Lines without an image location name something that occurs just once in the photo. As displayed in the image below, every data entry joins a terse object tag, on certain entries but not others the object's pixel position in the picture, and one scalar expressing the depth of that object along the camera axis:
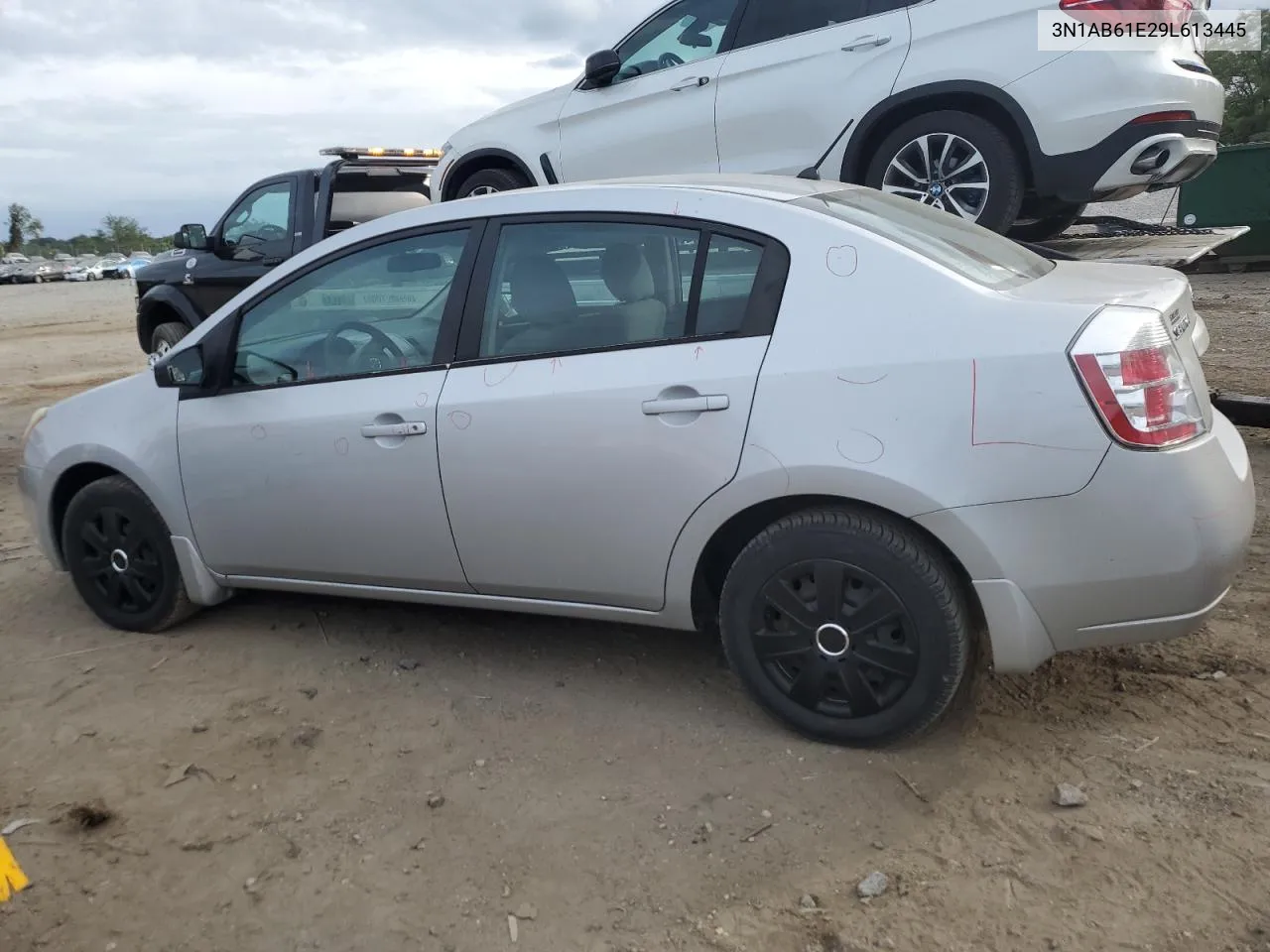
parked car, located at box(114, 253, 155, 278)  55.92
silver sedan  2.72
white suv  5.14
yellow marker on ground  2.84
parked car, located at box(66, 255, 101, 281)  54.53
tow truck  8.80
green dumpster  13.99
